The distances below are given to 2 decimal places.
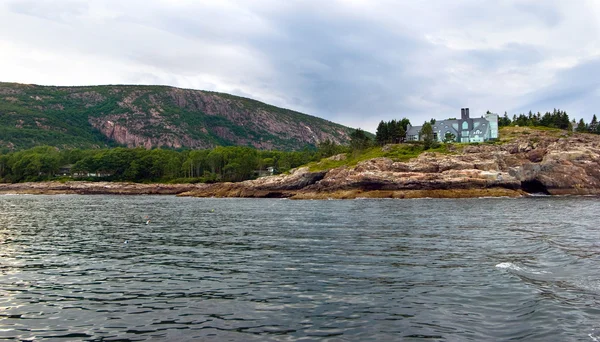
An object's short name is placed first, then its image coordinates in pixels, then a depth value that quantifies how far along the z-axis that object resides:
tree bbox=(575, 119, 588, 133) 149.88
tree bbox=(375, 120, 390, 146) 156.25
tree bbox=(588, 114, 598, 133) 153.32
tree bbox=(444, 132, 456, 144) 140.00
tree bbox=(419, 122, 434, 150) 132.49
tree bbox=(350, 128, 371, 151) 151.59
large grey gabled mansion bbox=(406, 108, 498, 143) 137.75
